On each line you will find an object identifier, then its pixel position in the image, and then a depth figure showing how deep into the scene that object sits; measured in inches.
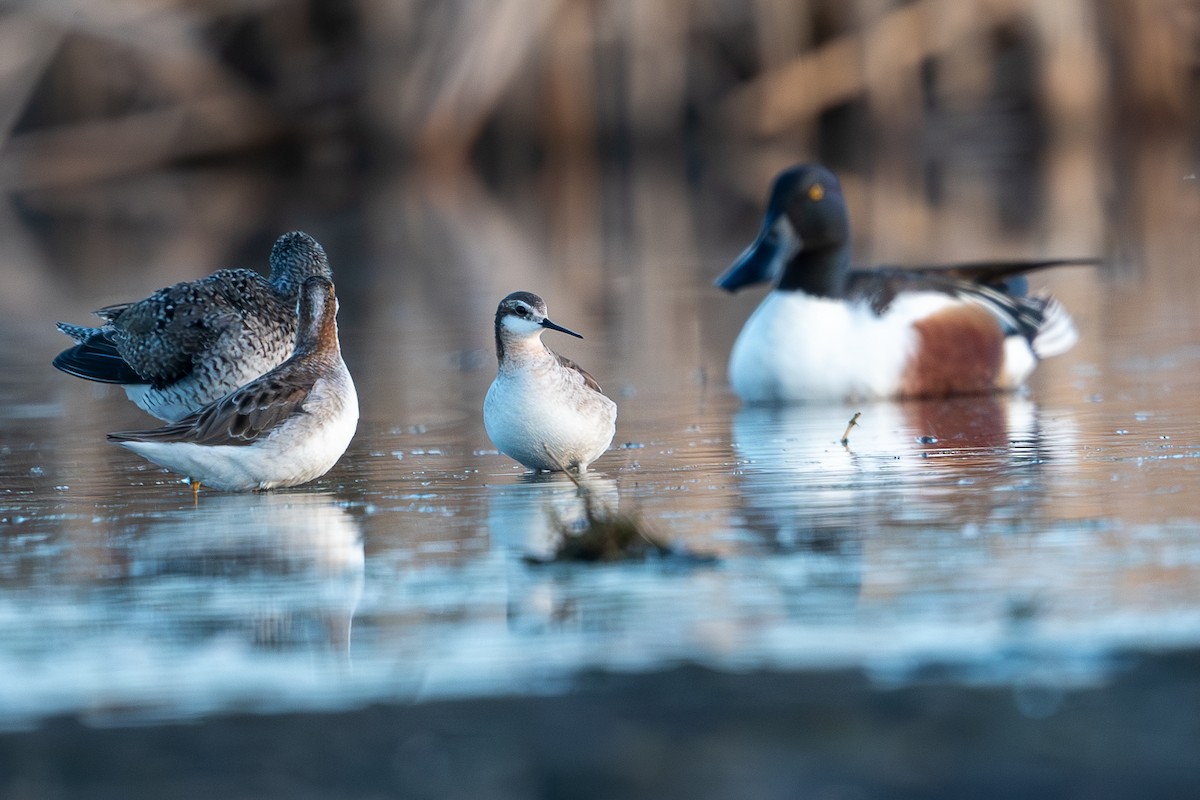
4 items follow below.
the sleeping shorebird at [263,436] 446.6
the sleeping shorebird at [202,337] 530.3
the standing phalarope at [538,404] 456.4
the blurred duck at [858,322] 620.1
